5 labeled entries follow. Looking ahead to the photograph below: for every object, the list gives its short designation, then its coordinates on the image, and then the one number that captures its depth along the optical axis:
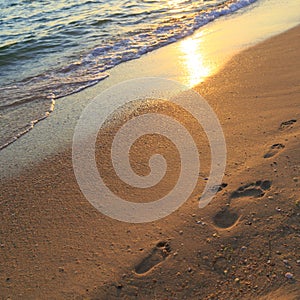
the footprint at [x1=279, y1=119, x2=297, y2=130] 3.50
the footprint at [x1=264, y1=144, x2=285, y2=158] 3.12
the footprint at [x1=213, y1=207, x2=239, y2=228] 2.51
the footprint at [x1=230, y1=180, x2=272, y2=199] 2.73
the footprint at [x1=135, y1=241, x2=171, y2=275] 2.29
